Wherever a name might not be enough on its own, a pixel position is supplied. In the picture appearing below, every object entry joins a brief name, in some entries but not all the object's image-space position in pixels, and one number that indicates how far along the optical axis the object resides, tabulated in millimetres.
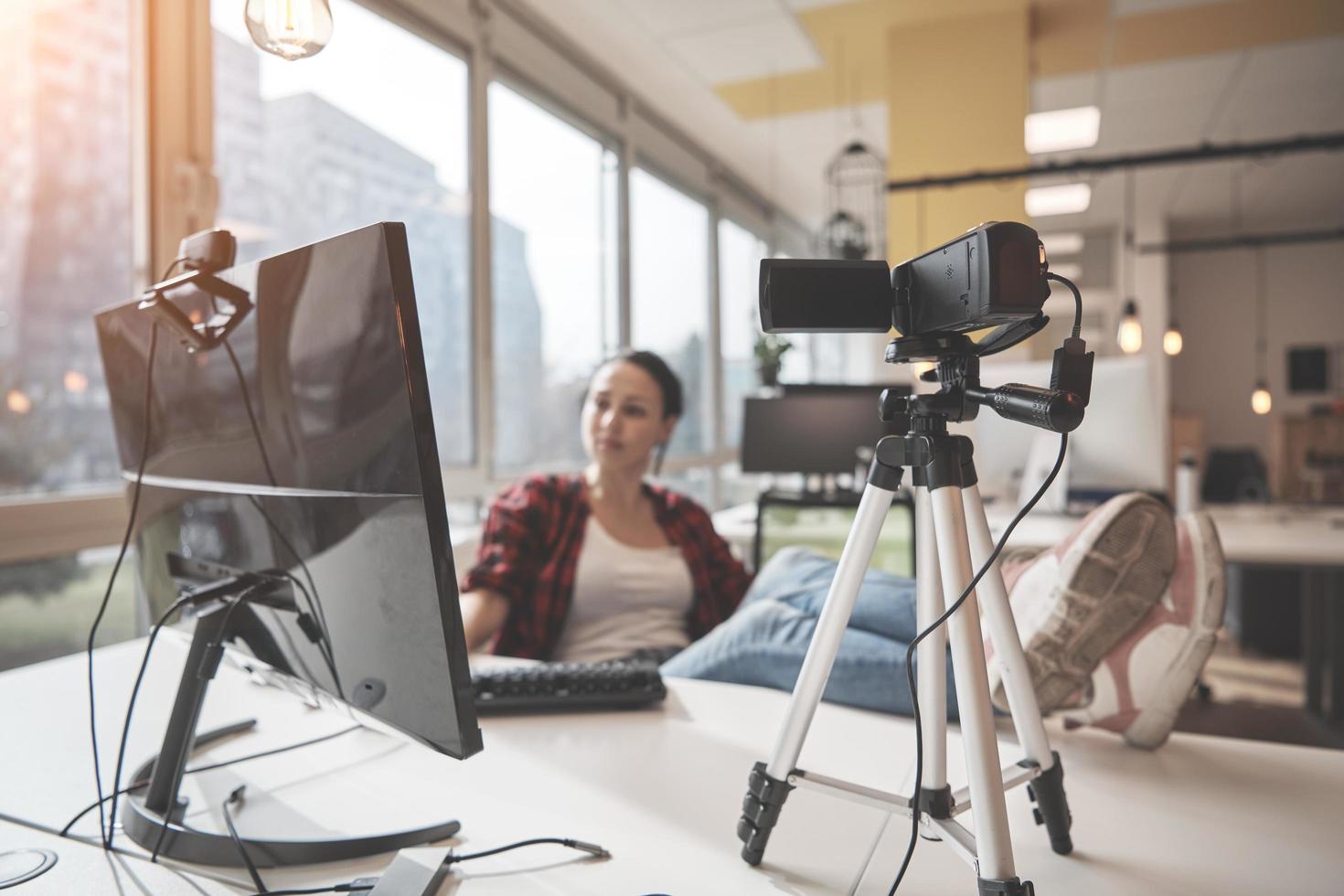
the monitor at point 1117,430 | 2713
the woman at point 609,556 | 1663
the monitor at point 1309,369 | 8156
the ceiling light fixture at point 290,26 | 824
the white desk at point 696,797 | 698
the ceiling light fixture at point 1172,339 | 6277
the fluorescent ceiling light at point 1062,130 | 5082
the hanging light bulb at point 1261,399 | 6873
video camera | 545
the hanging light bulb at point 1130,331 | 5426
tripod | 567
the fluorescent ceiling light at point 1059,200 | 6484
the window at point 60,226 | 1937
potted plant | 3924
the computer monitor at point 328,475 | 602
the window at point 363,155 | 2518
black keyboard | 1084
